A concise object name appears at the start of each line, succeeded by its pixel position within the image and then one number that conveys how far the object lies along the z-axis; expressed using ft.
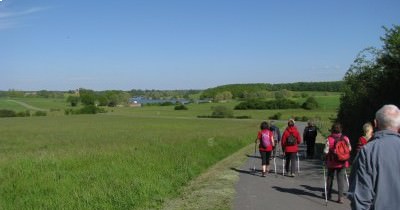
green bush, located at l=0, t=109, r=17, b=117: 420.52
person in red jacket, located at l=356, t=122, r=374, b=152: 35.04
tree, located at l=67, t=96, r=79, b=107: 587.68
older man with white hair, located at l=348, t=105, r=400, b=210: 15.16
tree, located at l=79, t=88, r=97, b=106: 589.32
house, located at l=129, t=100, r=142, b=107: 618.77
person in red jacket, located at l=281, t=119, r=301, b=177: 50.14
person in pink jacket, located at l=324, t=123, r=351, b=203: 36.40
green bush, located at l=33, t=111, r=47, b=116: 421.59
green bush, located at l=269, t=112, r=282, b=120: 342.64
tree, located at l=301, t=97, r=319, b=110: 389.39
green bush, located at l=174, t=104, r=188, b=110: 474.90
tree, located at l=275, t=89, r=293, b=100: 507.71
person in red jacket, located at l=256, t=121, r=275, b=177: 51.13
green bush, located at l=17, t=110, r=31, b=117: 421.34
